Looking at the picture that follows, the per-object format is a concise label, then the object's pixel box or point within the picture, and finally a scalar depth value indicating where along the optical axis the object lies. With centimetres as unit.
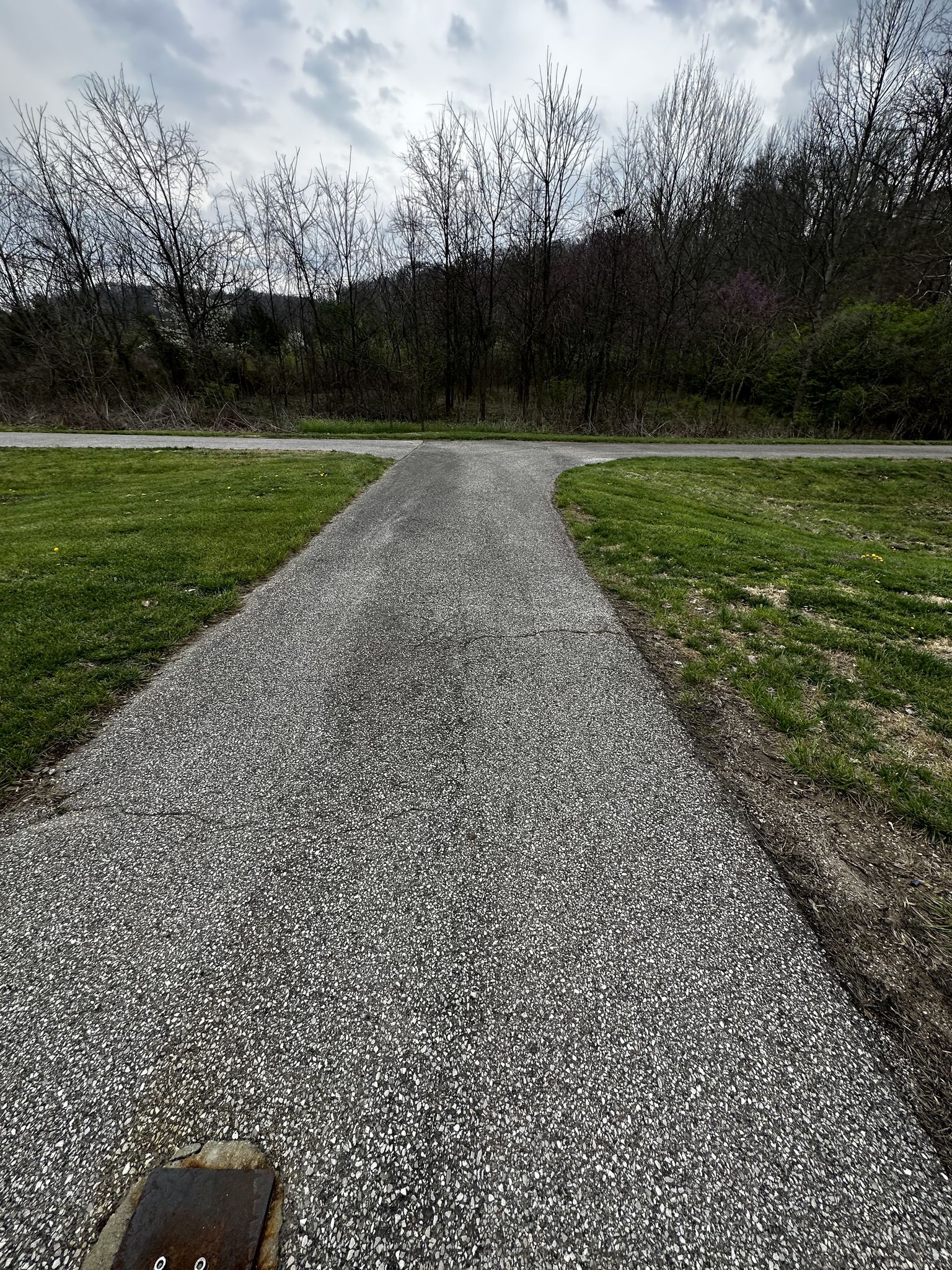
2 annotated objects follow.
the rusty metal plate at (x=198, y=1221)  121
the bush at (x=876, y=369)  2031
